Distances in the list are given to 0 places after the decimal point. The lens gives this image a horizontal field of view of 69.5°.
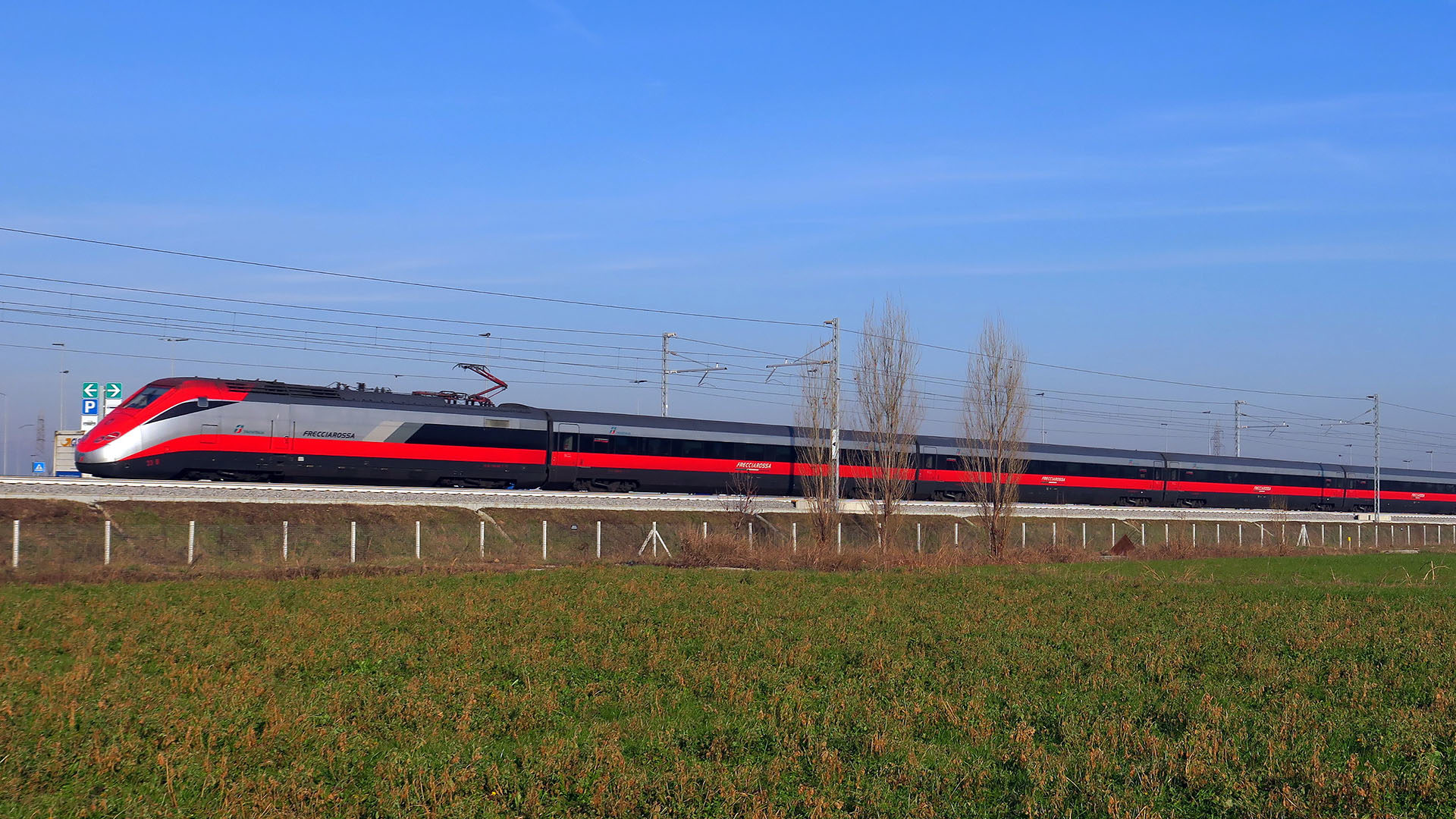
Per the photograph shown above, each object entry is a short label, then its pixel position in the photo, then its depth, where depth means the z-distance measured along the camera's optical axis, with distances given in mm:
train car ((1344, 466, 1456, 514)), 79750
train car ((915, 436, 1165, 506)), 59000
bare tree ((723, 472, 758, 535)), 47688
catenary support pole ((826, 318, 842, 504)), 45162
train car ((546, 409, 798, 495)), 49406
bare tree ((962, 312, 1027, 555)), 47875
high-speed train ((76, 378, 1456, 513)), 39938
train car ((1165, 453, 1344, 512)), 71000
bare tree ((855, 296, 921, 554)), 46969
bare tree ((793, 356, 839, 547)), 45250
